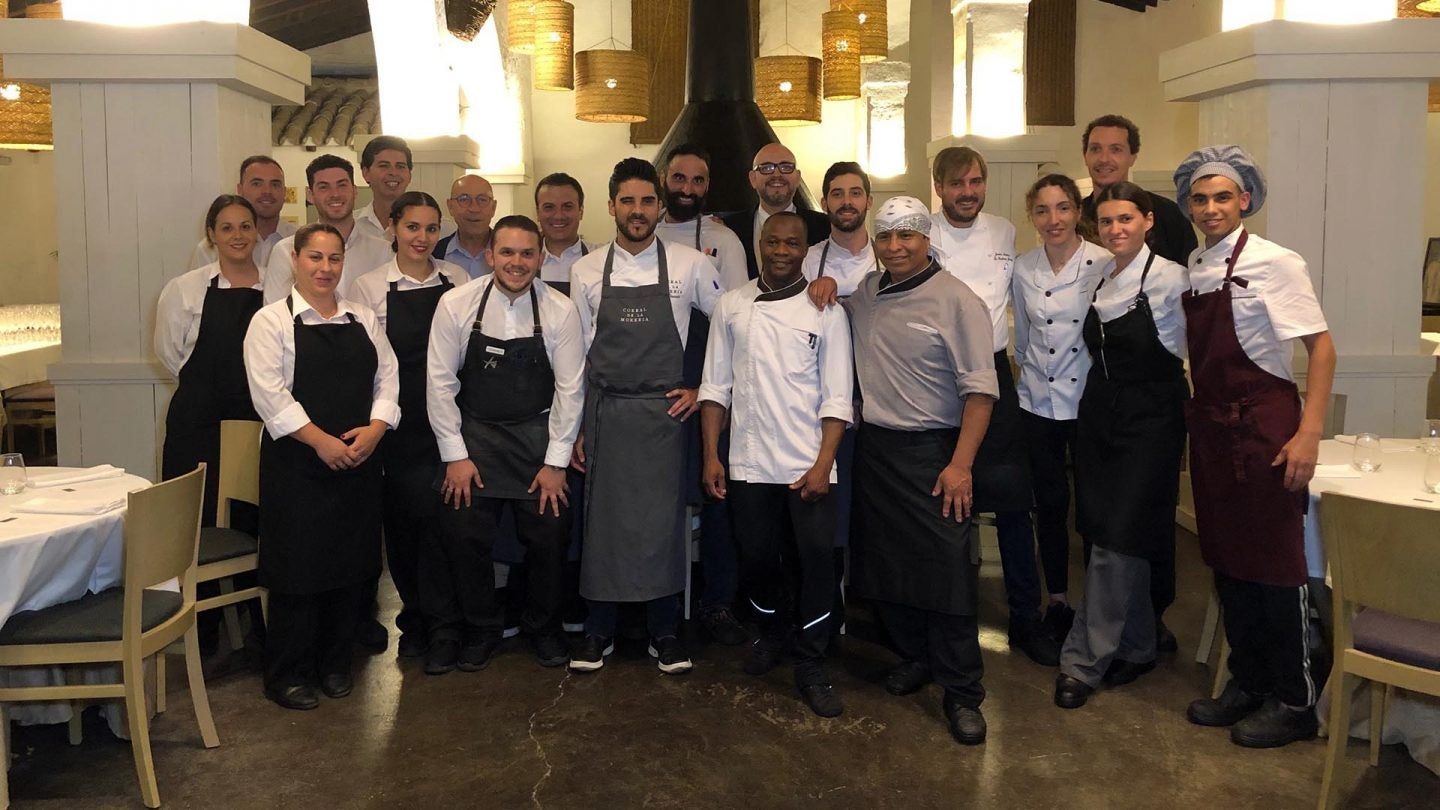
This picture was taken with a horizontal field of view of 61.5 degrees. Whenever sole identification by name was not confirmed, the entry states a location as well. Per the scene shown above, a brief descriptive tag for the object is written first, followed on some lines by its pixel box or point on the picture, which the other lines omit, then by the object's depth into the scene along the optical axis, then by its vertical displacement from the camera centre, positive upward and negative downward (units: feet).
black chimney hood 23.81 +3.71
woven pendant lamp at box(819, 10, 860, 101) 27.91 +5.50
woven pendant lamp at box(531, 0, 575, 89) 26.00 +5.27
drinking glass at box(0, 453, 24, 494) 10.19 -1.60
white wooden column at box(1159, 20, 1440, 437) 12.84 +1.30
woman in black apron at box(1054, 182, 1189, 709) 10.96 -1.27
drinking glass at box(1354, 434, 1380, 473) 10.68 -1.45
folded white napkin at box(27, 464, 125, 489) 10.88 -1.74
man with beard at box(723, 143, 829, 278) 13.38 +1.17
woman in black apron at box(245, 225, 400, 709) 10.98 -1.41
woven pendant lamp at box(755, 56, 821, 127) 28.45 +4.74
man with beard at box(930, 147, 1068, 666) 11.89 -0.97
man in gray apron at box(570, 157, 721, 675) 11.96 -1.16
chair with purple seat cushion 8.20 -2.13
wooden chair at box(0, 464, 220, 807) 9.03 -2.57
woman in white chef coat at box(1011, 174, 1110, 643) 12.01 -0.36
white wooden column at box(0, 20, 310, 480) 13.15 +1.12
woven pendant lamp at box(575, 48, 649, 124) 26.07 +4.42
